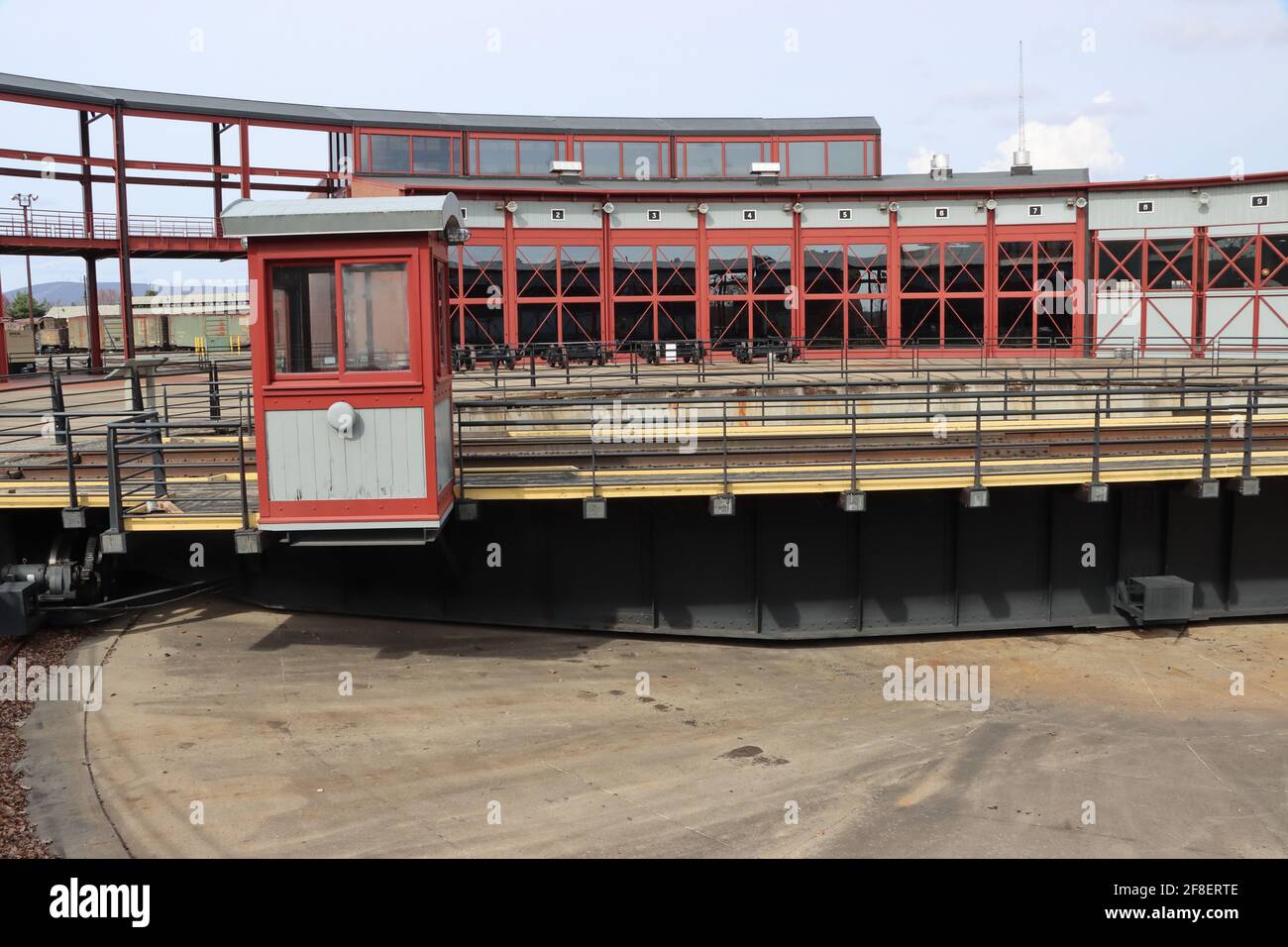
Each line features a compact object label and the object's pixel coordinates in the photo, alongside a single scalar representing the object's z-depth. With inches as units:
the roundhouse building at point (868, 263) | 1421.0
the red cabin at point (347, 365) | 445.1
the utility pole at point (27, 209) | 1488.7
